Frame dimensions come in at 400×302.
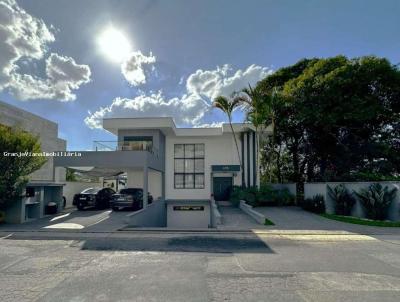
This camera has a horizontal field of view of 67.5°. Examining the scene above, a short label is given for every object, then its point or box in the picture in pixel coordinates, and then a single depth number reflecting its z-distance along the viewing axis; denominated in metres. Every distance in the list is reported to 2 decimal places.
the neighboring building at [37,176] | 13.73
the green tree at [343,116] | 19.23
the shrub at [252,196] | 19.06
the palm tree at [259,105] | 19.27
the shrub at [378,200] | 13.74
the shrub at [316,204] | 16.33
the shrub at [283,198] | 19.41
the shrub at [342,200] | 15.22
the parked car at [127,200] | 18.08
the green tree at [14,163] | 12.83
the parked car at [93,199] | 18.80
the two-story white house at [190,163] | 21.62
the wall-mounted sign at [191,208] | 22.95
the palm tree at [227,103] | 20.77
